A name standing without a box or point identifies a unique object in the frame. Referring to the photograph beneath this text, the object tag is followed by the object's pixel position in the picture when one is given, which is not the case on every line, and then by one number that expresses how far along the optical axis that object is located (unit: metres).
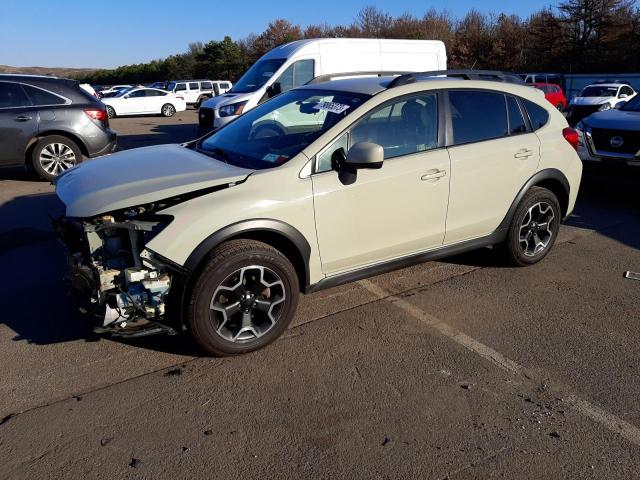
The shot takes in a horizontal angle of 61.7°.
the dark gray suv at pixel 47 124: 8.34
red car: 23.12
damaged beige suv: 3.23
